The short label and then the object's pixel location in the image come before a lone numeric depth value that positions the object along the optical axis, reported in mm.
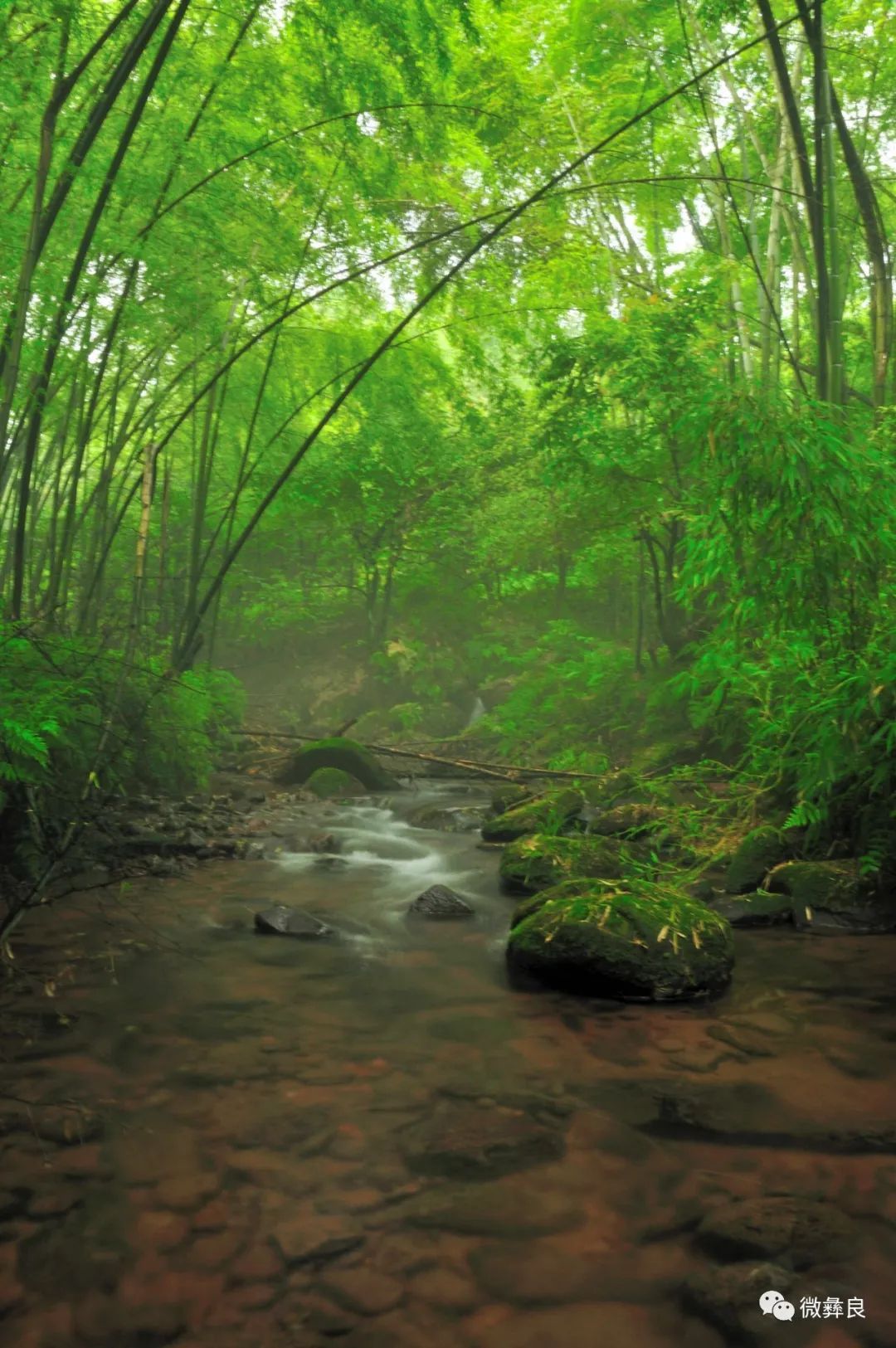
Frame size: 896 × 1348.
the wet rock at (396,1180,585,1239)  2143
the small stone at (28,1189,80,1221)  2135
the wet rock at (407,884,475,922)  4938
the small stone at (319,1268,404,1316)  1892
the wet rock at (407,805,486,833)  7638
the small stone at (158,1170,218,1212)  2201
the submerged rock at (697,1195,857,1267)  1991
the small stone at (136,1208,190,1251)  2061
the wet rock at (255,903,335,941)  4469
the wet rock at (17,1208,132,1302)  1915
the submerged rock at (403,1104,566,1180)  2406
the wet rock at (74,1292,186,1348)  1777
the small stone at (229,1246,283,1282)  1960
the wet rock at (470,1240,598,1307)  1926
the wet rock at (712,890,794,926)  4379
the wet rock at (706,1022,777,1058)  3029
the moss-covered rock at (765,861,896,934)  4203
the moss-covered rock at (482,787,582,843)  6547
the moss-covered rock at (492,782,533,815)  7734
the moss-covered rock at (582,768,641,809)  7016
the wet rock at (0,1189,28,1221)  2117
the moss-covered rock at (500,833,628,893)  4895
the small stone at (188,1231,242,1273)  1995
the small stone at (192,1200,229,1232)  2121
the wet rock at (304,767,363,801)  9047
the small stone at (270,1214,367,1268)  2033
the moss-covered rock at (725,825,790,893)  4809
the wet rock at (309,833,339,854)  6629
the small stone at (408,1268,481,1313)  1903
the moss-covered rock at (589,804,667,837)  6008
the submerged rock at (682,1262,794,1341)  1797
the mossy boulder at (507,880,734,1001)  3518
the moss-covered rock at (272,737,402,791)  9492
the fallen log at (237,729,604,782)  8547
